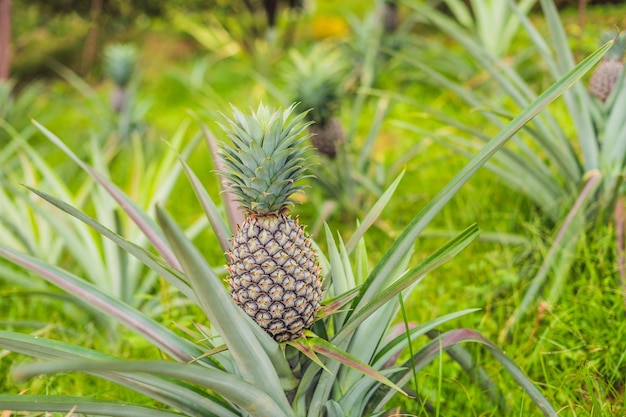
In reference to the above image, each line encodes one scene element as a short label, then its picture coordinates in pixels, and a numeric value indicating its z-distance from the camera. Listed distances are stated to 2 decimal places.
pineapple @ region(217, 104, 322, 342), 0.98
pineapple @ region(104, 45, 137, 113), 3.56
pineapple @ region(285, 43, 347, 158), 2.25
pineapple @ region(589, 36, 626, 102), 1.78
